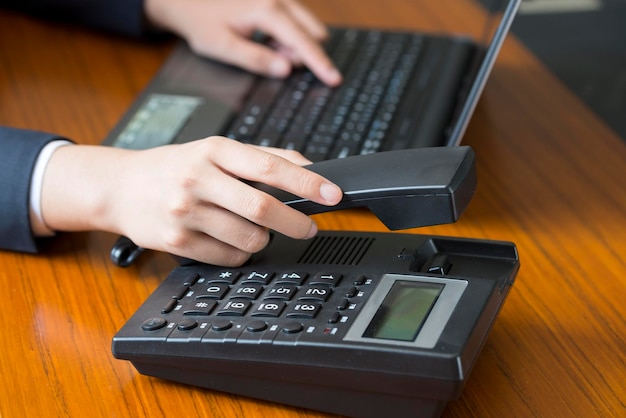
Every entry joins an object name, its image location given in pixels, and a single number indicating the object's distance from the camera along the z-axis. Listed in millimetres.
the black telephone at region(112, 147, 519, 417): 715
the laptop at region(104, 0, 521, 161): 953
